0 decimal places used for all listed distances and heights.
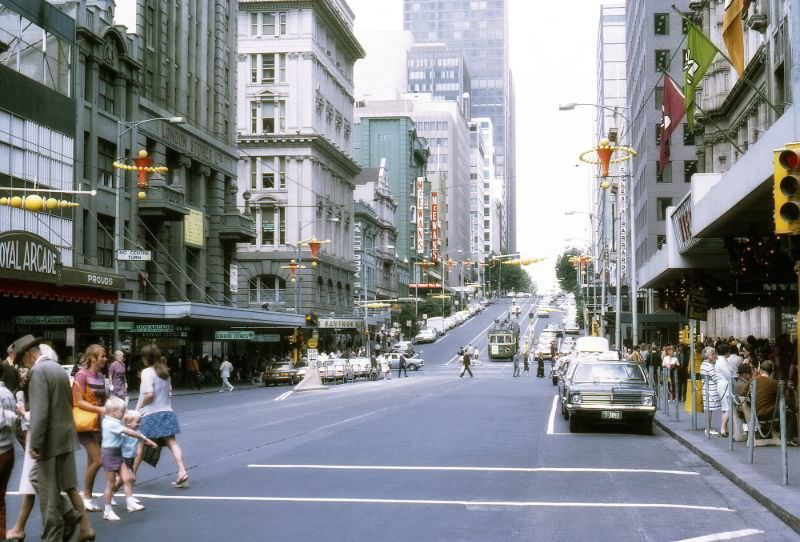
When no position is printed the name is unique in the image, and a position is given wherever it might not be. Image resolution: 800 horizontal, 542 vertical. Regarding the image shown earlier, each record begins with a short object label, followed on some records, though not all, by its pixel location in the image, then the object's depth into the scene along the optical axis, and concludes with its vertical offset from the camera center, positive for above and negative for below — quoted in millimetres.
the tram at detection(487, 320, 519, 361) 92312 -1071
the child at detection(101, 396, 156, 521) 11539 -1213
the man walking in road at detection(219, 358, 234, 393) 50188 -1775
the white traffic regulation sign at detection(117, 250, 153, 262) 36562 +2686
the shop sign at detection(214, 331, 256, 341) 53809 -94
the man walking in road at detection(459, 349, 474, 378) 60094 -1566
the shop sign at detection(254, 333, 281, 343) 62359 -280
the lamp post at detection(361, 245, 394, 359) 83031 +7157
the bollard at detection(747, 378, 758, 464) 14738 -1346
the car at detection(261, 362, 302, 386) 55219 -2157
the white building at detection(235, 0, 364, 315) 84500 +15207
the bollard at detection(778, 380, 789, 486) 12836 -1570
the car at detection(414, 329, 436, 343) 110500 -339
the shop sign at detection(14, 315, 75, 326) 37688 +487
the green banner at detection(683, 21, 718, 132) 20141 +5253
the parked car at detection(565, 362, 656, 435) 21766 -1420
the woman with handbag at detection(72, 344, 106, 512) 11297 -918
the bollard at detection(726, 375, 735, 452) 17188 -1383
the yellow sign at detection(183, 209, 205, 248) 58250 +5756
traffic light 10672 +1432
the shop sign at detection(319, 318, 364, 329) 69625 +657
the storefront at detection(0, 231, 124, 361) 33656 +1422
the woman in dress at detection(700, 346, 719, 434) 21016 -906
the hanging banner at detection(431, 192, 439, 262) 160125 +16122
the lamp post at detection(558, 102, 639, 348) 41178 +1826
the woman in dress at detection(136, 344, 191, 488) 12797 -880
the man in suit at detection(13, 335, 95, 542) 8859 -873
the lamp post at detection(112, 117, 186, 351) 35325 +3540
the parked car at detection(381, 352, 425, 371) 77438 -2175
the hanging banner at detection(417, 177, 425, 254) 148750 +16111
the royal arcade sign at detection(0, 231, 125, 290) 33031 +2278
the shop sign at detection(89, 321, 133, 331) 42594 +303
